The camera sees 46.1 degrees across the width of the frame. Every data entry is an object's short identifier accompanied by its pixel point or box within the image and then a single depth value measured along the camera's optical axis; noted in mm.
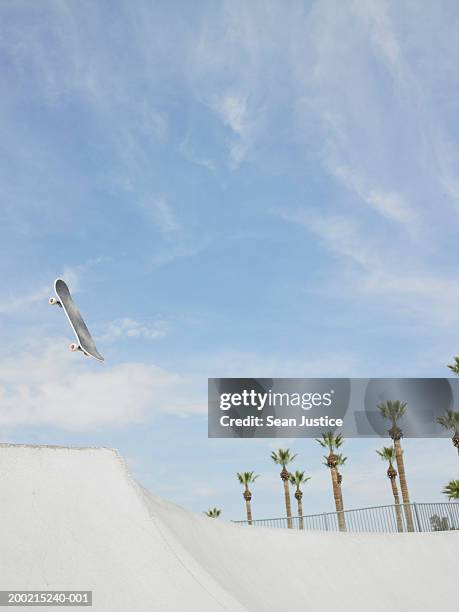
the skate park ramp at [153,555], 8789
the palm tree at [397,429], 46281
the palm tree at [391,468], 50678
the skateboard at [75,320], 10234
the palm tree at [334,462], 50531
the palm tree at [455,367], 47219
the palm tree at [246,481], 61800
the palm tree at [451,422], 44316
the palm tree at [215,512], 69231
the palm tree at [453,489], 48656
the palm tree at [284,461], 57478
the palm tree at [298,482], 58528
